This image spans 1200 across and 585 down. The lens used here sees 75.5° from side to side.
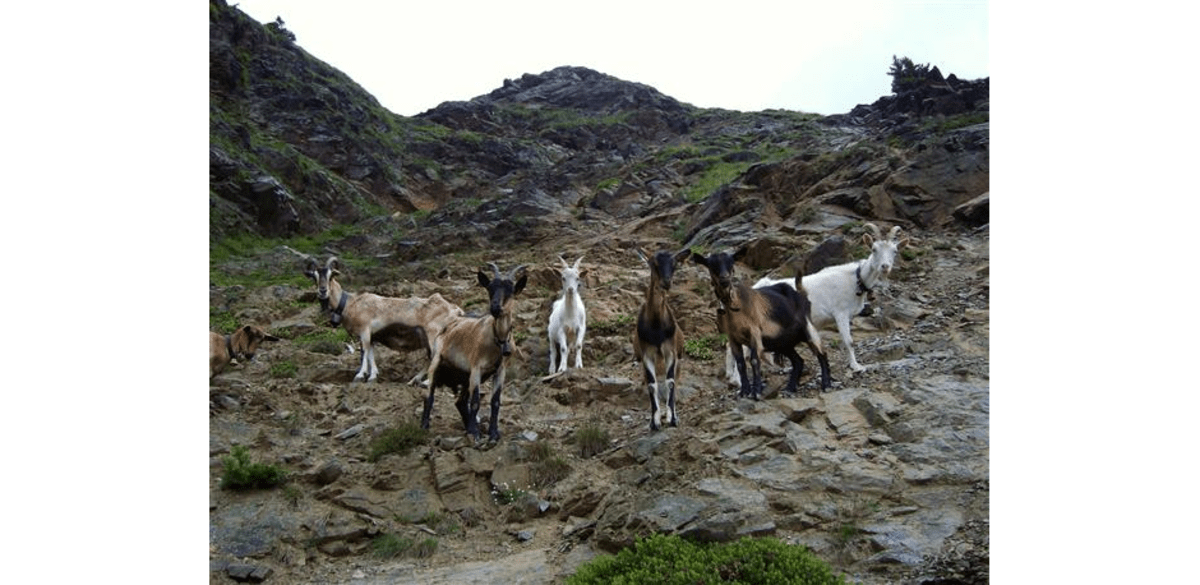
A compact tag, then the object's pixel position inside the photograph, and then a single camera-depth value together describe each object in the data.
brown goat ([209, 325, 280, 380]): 12.10
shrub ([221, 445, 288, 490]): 8.62
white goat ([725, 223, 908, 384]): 10.78
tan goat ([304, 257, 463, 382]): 13.73
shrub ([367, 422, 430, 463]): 9.42
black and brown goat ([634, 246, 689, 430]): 8.95
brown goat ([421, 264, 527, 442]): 9.35
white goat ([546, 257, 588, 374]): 12.83
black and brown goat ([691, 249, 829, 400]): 9.10
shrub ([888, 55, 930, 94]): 37.00
